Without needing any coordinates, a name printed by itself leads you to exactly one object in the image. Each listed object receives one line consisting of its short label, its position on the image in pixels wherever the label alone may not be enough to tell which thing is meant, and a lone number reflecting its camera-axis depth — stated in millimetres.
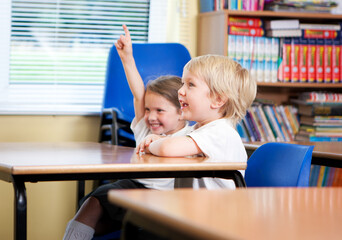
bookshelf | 3502
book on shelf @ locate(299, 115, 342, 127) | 3629
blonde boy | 1823
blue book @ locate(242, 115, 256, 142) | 3607
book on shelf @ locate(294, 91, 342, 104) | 3621
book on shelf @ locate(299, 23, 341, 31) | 3674
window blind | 3357
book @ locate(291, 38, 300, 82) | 3650
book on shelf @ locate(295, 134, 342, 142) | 3611
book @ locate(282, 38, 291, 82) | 3639
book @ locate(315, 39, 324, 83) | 3685
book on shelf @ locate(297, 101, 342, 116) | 3617
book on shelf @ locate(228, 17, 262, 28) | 3547
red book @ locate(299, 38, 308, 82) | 3664
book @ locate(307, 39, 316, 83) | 3678
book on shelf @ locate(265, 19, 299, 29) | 3582
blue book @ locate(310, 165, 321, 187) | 3678
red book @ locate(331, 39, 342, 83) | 3701
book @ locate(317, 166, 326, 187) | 3671
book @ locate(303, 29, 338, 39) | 3676
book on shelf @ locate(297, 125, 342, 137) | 3623
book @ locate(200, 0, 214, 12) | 3594
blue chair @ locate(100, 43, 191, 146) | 3021
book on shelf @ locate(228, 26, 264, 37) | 3529
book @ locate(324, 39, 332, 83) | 3695
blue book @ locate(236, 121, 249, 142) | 3596
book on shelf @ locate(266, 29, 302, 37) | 3596
